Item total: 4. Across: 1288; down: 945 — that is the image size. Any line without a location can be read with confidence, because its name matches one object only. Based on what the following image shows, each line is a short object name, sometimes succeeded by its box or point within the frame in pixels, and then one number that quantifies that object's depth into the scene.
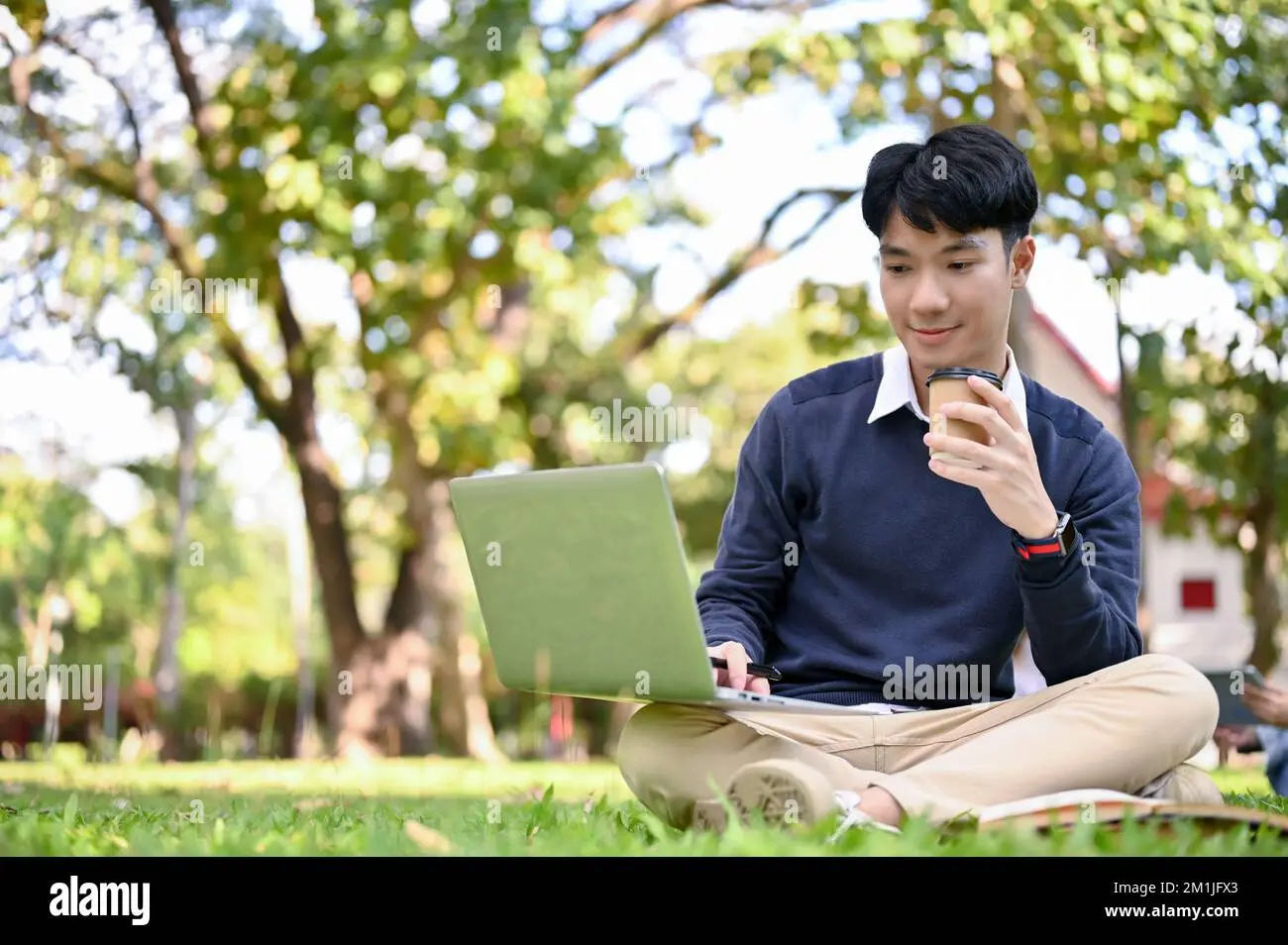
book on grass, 2.38
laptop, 2.48
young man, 2.68
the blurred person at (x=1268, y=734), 4.51
